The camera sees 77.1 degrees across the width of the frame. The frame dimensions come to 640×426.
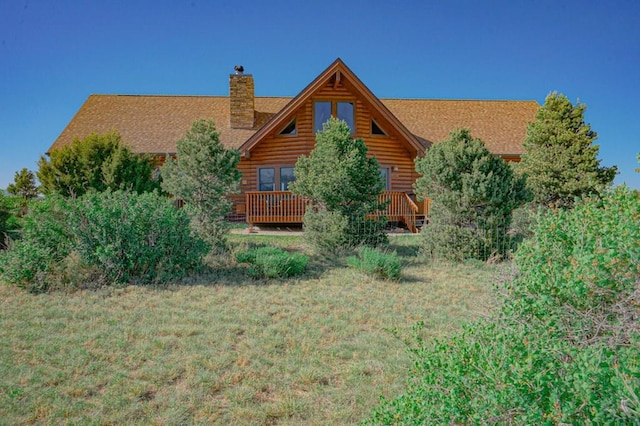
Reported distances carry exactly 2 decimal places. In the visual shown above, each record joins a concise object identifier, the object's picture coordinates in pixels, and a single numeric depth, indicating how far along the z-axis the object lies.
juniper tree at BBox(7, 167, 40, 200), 23.14
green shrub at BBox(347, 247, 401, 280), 7.81
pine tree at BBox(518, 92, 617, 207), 14.25
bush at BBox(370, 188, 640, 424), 1.73
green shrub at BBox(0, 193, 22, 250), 10.89
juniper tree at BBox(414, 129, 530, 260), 9.11
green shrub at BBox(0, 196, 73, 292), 6.88
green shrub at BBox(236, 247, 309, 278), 7.79
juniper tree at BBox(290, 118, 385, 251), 9.98
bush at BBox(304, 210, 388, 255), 9.95
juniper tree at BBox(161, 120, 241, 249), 9.93
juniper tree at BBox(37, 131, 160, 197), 13.28
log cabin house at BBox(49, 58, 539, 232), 16.48
